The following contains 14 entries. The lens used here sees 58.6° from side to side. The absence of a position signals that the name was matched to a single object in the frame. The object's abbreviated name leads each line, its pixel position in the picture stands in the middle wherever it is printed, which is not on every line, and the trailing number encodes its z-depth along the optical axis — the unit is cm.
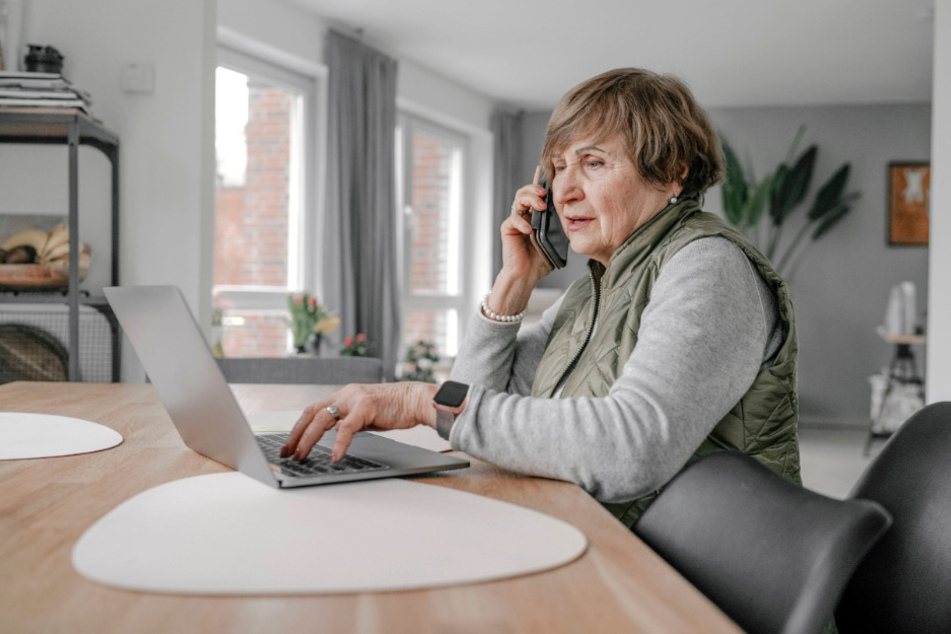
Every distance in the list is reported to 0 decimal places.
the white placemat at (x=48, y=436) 102
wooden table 51
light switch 279
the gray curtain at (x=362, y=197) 511
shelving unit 246
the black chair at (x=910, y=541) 86
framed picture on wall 702
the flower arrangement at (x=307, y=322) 434
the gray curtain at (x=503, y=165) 708
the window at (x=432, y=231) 638
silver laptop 82
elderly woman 91
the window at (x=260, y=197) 479
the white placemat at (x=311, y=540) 57
